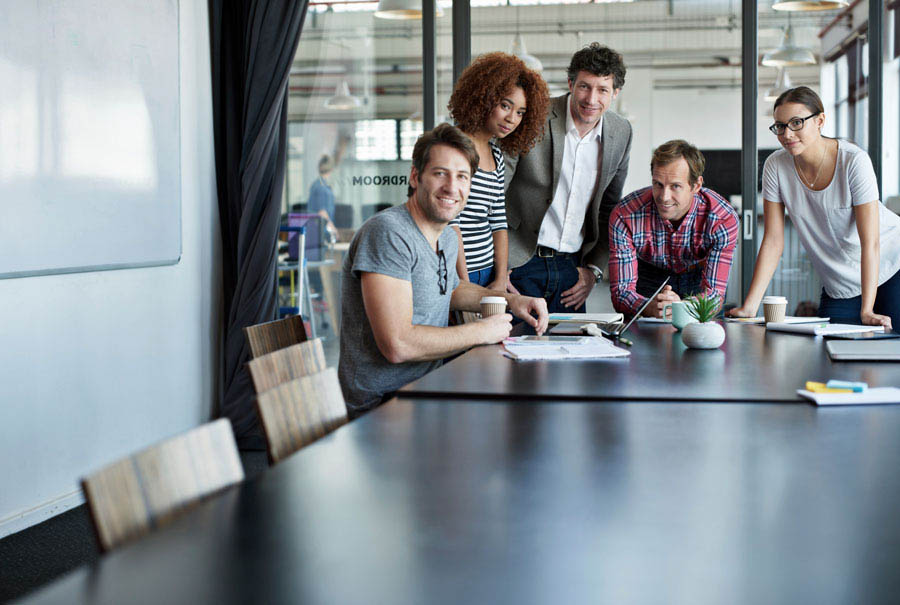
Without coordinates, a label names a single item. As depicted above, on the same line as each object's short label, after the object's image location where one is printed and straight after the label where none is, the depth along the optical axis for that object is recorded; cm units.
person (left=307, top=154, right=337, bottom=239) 499
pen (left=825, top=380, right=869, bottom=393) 169
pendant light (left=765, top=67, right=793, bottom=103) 436
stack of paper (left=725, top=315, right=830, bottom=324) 288
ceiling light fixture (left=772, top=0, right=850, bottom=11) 463
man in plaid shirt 310
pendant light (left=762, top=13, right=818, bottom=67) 479
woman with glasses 302
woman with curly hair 317
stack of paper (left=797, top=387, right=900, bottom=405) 164
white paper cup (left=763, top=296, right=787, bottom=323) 282
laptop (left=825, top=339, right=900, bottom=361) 212
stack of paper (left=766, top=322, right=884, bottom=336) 261
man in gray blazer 359
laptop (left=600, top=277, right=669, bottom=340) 261
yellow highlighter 171
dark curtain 443
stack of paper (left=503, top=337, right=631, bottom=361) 219
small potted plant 234
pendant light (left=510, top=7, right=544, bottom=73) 712
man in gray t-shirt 230
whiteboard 303
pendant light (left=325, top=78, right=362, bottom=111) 500
